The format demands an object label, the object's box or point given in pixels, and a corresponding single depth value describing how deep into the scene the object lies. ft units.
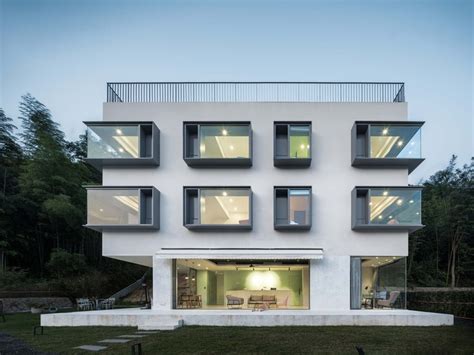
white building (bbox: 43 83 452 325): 48.37
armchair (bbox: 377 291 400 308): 50.24
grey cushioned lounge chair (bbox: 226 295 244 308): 55.31
